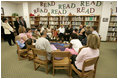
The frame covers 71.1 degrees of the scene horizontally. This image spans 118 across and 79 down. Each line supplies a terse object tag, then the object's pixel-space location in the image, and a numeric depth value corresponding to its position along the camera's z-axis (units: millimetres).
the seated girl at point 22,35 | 3057
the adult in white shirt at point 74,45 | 2297
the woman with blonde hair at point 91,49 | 1478
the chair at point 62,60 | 1752
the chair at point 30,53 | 2588
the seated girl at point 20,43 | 2830
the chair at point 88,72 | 1490
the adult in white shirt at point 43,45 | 1991
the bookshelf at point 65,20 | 5267
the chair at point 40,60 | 1869
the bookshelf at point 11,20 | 5668
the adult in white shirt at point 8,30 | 3977
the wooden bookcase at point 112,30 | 4876
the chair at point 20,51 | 2818
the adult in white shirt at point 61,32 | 4934
